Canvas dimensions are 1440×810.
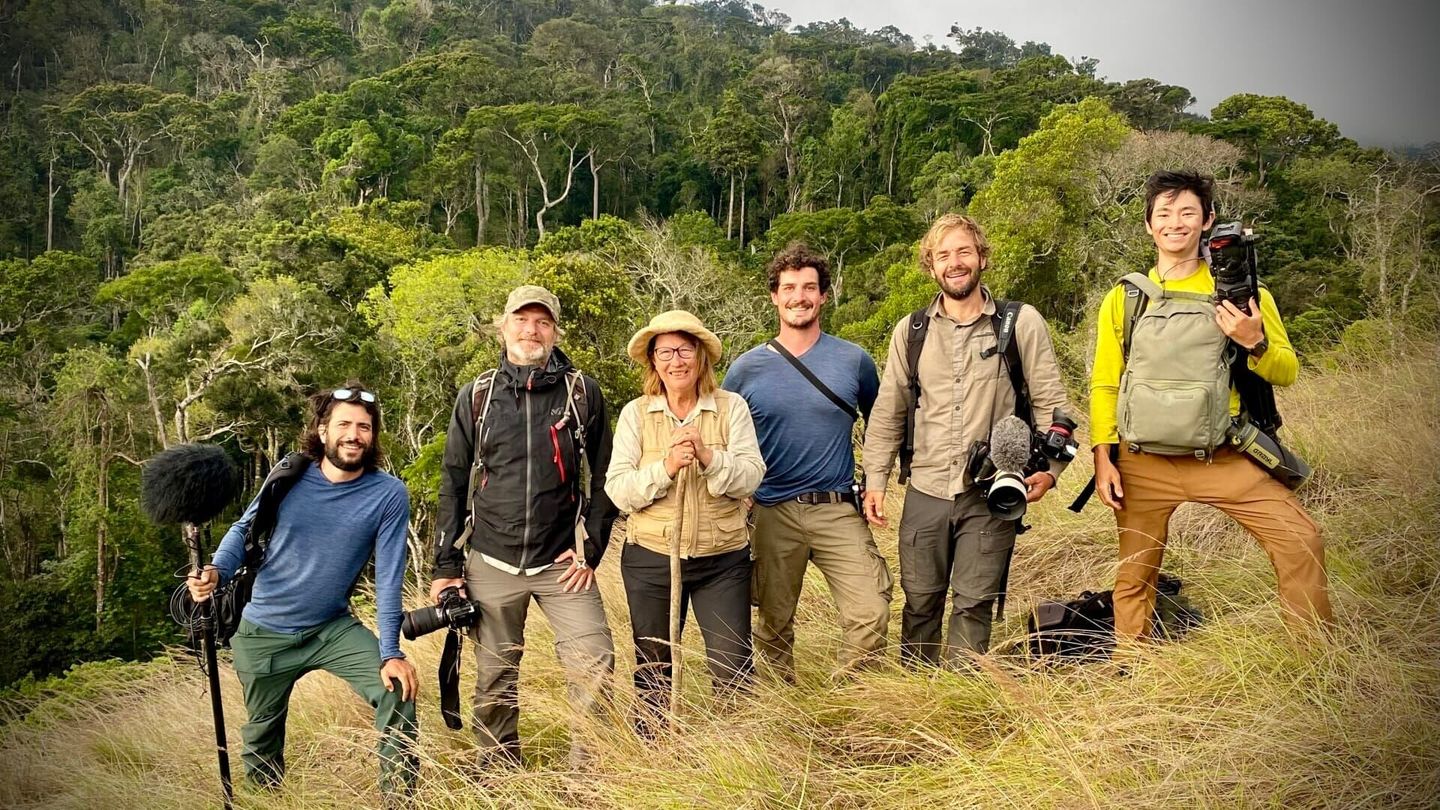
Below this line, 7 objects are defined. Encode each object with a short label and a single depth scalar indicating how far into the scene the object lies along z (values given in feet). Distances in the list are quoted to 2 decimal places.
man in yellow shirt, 8.93
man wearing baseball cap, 10.94
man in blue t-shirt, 11.17
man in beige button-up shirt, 10.28
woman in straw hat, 10.18
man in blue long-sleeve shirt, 10.81
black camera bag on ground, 10.63
